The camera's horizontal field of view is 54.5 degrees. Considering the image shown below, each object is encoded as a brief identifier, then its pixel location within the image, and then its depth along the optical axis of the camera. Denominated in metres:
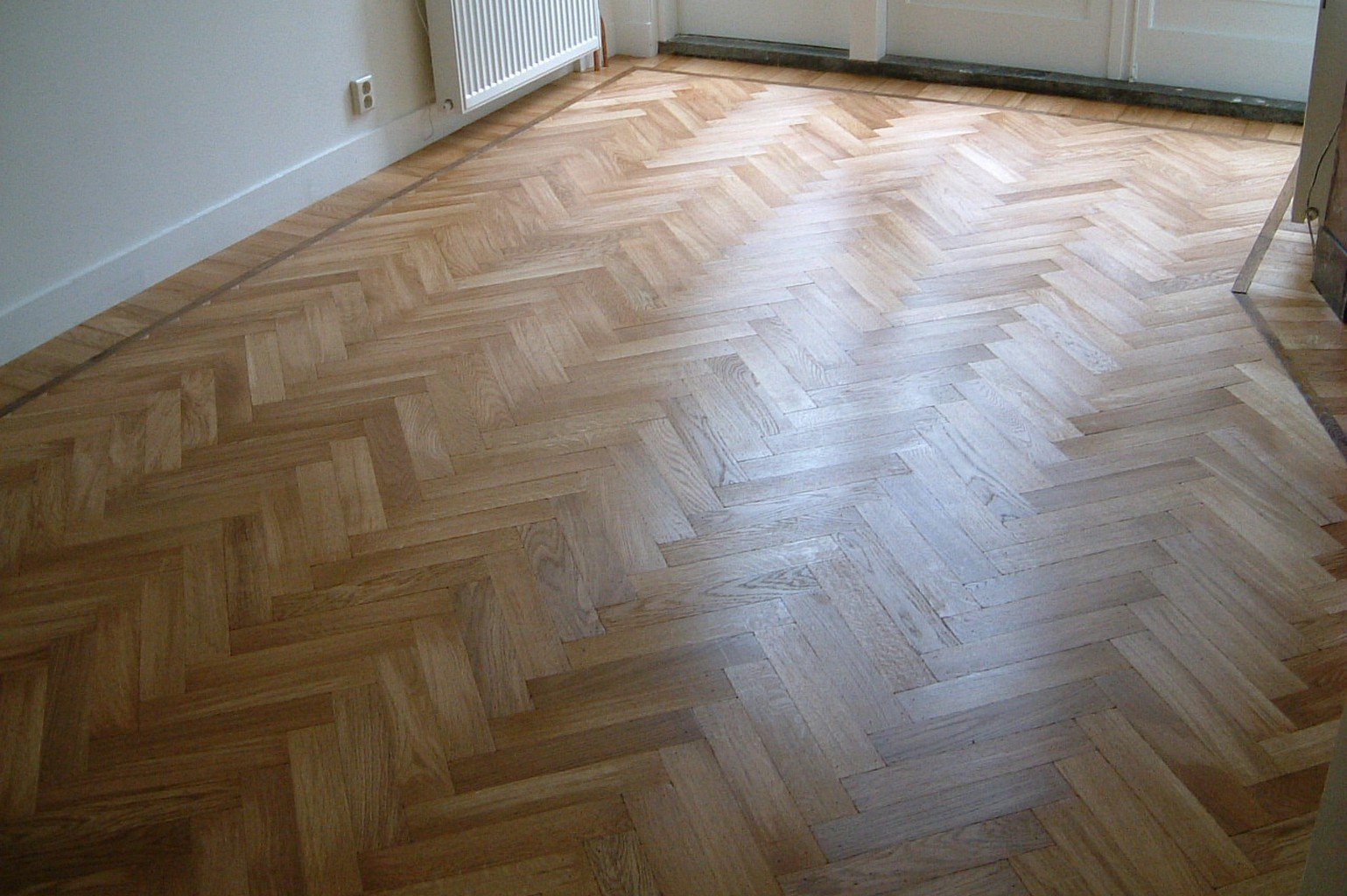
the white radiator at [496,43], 4.10
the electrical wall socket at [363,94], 3.92
